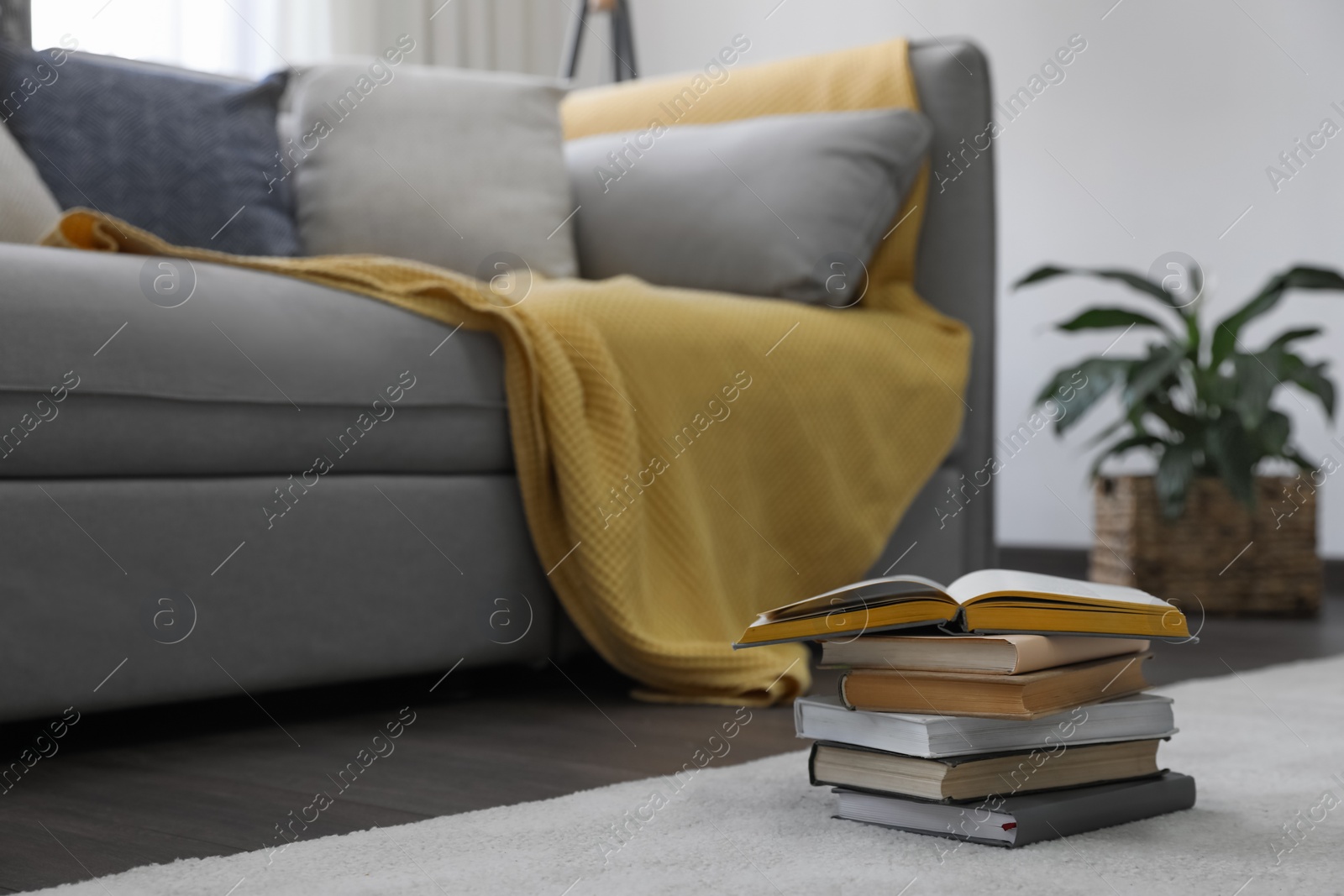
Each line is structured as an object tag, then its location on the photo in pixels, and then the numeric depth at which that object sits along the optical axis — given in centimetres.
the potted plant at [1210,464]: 508
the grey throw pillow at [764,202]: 461
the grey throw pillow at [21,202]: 427
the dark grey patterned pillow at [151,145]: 446
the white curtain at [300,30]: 543
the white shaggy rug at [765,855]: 281
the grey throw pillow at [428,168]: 466
